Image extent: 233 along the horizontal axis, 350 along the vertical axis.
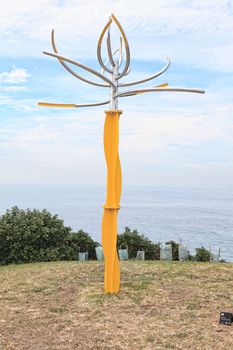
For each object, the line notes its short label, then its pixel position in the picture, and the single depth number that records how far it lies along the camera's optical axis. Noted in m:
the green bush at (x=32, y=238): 11.06
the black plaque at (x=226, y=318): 5.98
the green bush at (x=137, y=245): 12.40
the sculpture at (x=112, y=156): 7.21
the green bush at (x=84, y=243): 12.27
